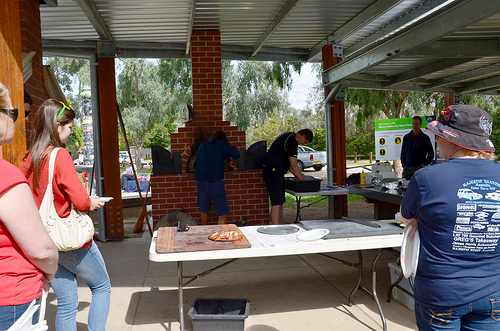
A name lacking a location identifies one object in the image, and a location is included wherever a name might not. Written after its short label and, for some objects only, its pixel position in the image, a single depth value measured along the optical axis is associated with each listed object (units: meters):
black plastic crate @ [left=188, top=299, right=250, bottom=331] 3.04
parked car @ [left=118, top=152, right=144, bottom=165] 31.96
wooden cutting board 2.88
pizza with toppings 3.07
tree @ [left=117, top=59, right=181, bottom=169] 24.16
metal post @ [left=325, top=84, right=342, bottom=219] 7.48
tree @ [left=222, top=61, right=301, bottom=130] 21.77
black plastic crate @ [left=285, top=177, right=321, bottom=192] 6.21
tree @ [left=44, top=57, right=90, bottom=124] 26.09
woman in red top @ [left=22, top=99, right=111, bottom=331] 2.38
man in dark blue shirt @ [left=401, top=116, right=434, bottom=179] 7.74
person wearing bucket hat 1.79
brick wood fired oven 6.92
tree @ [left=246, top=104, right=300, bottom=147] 34.41
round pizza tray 3.37
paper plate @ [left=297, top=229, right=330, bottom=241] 3.05
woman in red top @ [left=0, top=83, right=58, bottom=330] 1.44
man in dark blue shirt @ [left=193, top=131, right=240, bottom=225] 6.17
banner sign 10.48
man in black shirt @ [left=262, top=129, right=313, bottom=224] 6.47
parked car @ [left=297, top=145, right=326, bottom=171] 24.30
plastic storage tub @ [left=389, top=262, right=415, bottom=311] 3.82
